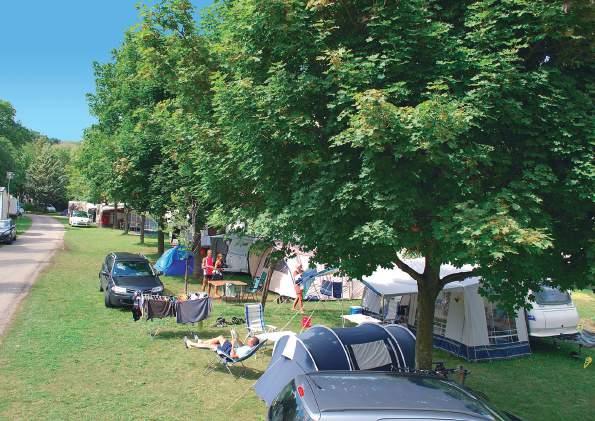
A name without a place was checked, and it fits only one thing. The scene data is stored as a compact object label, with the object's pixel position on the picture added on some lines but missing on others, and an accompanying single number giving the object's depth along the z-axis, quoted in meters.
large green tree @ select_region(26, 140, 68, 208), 77.25
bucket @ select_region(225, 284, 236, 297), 17.62
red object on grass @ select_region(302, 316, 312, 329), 13.50
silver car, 3.95
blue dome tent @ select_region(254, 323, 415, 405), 7.99
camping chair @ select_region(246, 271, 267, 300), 18.72
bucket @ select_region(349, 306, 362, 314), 14.72
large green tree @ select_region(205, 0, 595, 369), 5.69
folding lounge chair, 9.10
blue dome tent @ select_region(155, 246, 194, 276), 22.36
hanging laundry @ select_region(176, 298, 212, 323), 11.59
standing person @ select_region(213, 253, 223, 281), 18.72
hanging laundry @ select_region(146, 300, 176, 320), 11.66
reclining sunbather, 9.57
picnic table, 17.48
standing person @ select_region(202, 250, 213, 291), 18.22
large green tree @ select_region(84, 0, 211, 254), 10.64
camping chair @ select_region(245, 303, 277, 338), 11.90
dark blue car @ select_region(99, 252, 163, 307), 14.74
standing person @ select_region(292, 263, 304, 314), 16.50
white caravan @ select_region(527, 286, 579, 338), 12.92
